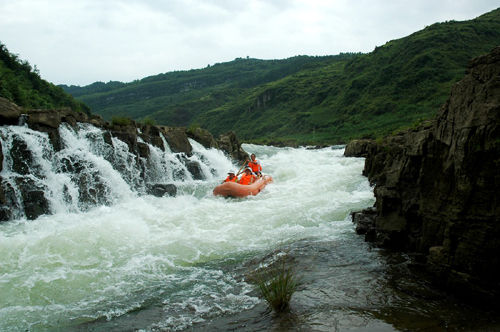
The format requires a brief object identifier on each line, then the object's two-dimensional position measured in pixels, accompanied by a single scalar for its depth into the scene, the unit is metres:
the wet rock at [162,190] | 14.59
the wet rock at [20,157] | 11.16
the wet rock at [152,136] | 16.82
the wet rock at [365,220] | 8.30
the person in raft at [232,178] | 15.37
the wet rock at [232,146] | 23.70
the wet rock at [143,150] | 15.67
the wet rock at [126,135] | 15.08
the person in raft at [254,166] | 16.82
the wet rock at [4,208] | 10.06
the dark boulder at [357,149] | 25.56
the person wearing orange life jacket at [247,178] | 15.41
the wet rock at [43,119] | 12.22
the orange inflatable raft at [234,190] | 14.20
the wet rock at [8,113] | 11.60
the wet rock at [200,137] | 21.39
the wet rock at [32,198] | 10.62
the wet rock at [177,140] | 18.33
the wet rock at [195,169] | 17.94
